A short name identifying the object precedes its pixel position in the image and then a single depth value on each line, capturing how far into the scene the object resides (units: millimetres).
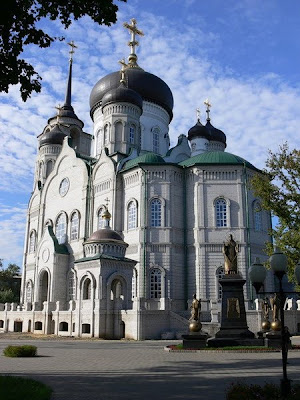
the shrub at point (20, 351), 14422
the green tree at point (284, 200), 21734
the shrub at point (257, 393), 6668
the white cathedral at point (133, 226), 28172
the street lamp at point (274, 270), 8672
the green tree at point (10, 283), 49072
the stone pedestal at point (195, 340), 16942
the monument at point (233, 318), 17000
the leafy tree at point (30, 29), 9422
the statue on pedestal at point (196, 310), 18091
